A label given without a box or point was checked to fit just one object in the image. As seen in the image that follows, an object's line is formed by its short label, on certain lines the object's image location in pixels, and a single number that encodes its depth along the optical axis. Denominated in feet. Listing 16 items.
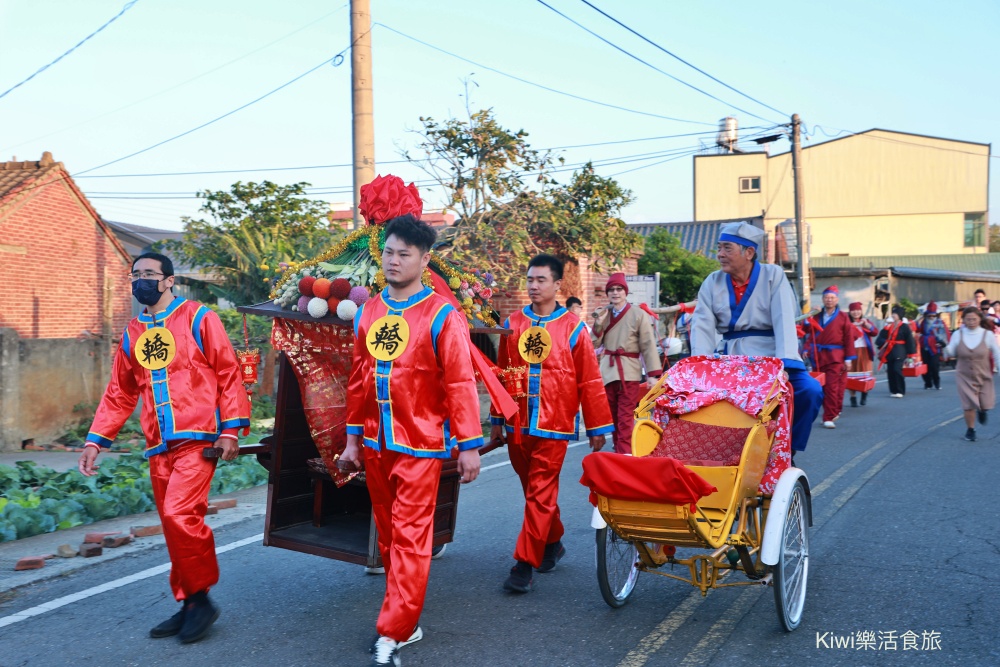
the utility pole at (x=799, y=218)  76.02
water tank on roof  118.40
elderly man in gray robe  16.93
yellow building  150.61
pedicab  13.41
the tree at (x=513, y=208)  45.91
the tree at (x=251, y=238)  58.80
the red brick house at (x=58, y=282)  43.29
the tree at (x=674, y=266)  79.10
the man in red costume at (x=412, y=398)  13.50
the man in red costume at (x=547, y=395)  17.51
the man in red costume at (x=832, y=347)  43.21
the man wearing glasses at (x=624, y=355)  26.63
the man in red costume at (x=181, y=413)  14.40
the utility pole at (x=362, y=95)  35.63
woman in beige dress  37.60
